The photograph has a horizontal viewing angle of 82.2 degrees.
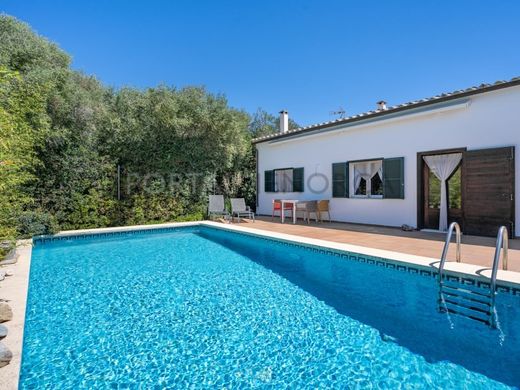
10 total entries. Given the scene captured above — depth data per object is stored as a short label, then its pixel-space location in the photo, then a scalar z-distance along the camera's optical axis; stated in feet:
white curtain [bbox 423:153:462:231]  28.99
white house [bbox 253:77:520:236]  25.07
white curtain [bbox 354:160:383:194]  34.53
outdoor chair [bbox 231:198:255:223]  41.11
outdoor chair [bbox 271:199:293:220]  40.67
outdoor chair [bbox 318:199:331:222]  36.94
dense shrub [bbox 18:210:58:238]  28.02
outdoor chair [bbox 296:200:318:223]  36.42
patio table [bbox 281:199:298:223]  37.22
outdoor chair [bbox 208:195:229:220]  42.01
